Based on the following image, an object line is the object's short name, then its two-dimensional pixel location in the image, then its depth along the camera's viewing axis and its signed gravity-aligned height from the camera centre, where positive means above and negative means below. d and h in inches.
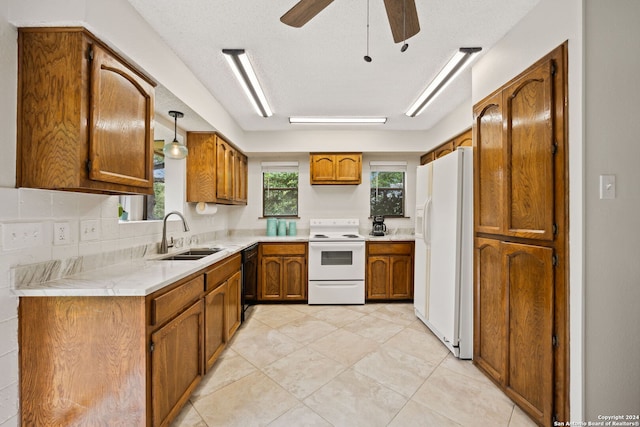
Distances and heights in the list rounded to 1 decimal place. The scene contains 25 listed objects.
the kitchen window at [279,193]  169.8 +13.5
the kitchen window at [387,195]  169.3 +12.4
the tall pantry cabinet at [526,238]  55.6 -5.9
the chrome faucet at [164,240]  91.0 -9.5
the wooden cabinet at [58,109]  49.7 +19.9
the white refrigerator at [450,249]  87.1 -12.2
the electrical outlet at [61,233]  55.5 -4.5
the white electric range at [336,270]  138.9 -29.9
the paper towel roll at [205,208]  120.7 +2.5
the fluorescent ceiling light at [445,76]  78.3 +48.0
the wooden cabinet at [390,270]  142.7 -30.4
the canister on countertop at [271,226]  161.3 -7.6
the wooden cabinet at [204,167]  116.0 +20.6
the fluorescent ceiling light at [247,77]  79.0 +47.5
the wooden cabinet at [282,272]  141.4 -31.5
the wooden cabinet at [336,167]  154.4 +27.8
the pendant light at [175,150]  93.4 +22.7
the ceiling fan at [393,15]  46.4 +37.2
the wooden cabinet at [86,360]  48.8 -27.6
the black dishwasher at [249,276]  115.7 -30.2
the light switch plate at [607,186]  50.7 +5.6
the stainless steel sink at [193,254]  92.6 -15.3
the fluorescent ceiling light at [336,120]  129.3 +47.2
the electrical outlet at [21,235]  46.9 -4.3
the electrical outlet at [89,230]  62.2 -4.0
